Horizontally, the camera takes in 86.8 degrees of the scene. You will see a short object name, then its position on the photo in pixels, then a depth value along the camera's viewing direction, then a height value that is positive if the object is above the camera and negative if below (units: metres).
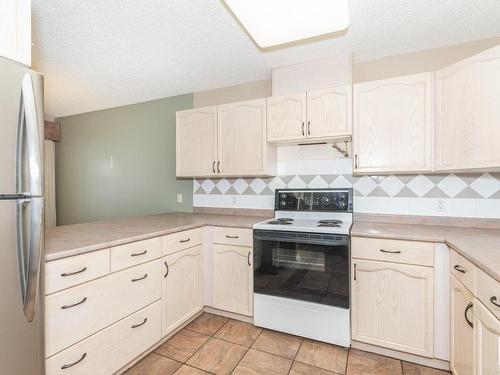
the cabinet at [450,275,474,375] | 1.36 -0.81
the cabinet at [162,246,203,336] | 2.02 -0.84
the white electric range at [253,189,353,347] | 1.91 -0.71
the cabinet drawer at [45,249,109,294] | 1.30 -0.45
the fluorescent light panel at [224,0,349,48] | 1.19 +0.81
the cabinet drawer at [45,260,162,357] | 1.33 -0.69
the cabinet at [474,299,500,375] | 1.08 -0.69
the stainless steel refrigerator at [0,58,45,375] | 1.04 -0.12
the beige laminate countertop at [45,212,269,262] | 1.45 -0.33
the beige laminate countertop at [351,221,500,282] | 1.24 -0.35
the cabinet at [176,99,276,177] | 2.46 +0.43
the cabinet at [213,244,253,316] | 2.25 -0.82
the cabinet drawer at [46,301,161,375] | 1.39 -0.96
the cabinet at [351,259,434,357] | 1.73 -0.84
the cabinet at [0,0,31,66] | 1.08 +0.66
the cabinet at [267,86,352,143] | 2.14 +0.58
